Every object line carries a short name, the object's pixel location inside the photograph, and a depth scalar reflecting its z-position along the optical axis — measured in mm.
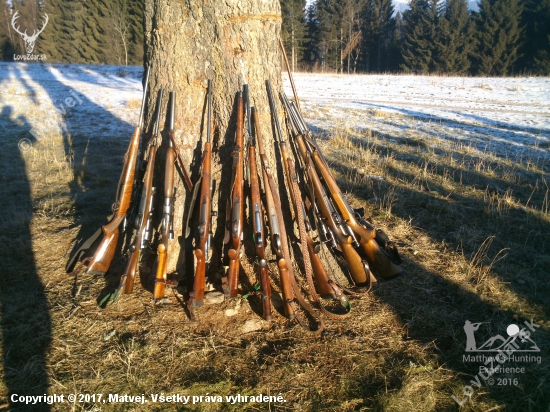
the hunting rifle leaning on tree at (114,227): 3311
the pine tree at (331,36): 45772
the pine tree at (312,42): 47406
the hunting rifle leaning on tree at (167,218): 3116
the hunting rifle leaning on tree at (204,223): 2941
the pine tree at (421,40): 43312
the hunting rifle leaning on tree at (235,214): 3037
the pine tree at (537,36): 37344
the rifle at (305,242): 3119
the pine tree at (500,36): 39594
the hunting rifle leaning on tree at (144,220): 3104
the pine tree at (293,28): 41281
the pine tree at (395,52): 47303
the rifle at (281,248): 2973
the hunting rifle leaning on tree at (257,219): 2938
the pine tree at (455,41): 41625
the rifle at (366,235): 3408
